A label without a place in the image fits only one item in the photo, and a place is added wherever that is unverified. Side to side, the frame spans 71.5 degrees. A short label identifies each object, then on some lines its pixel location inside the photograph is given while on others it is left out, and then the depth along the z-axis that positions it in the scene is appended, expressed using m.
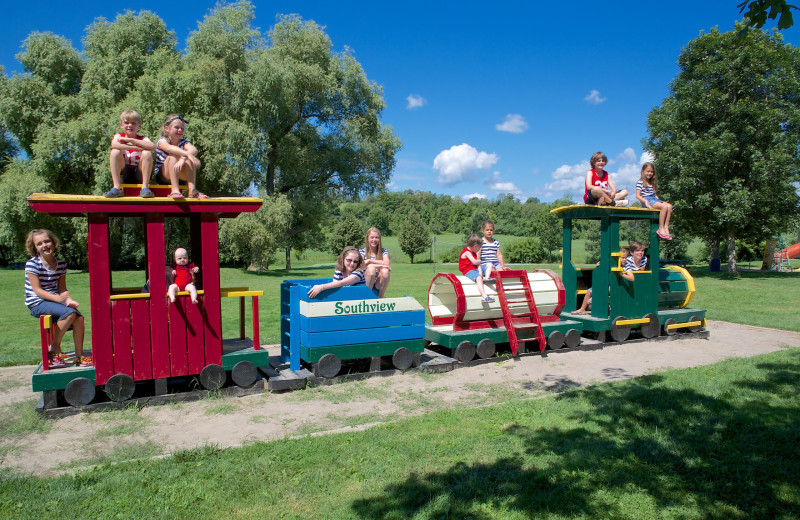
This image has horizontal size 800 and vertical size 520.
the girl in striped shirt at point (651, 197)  9.98
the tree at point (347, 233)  50.31
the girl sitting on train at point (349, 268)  7.57
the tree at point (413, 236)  51.81
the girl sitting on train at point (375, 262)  7.80
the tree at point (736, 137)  24.62
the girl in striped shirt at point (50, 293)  6.20
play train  6.04
